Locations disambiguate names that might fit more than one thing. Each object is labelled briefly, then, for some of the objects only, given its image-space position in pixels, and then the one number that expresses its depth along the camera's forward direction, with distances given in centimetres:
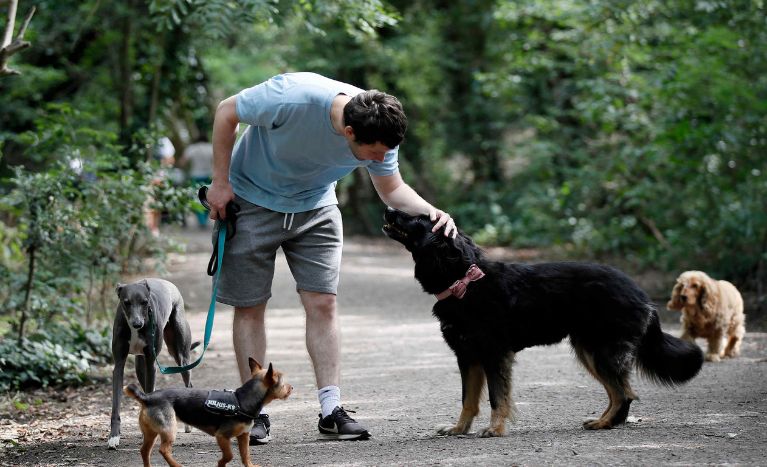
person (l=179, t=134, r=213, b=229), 3934
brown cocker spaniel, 1614
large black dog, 1043
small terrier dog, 906
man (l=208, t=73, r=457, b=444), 991
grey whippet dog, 1105
